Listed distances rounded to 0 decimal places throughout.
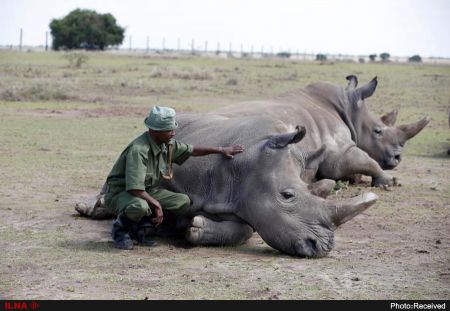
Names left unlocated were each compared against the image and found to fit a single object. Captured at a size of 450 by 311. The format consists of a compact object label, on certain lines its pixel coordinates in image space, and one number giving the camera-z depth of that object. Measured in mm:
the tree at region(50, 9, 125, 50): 79625
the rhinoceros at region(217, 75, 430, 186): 10568
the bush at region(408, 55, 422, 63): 100962
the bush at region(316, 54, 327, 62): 88300
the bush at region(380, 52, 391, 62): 105438
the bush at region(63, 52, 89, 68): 39969
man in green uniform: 7445
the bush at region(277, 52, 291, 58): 108275
